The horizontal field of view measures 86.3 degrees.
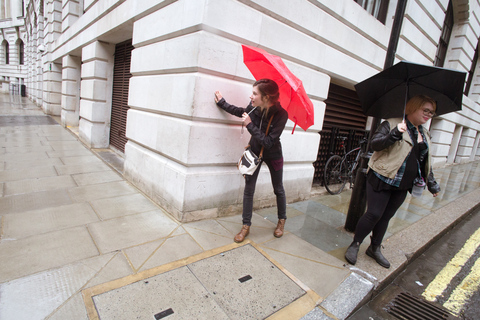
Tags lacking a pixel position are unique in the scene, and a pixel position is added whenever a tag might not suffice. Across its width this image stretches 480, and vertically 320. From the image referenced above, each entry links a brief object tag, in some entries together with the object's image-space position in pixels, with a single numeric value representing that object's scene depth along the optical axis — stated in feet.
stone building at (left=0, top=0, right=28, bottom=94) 118.97
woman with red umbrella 9.14
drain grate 7.97
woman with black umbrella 8.29
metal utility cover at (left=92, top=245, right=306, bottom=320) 6.40
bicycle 18.81
